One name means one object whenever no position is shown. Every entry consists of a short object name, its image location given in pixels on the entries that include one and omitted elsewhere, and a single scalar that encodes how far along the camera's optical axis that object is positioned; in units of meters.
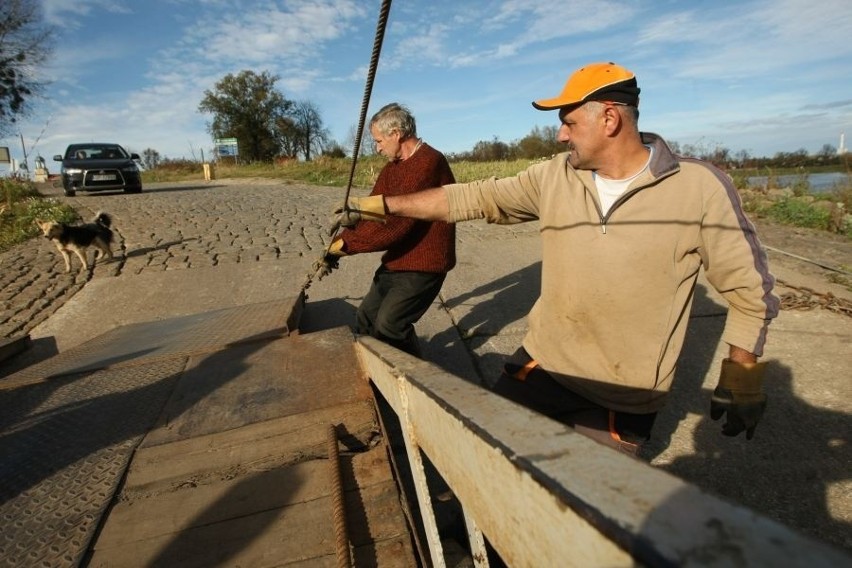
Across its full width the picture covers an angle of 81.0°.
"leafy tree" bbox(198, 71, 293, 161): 46.53
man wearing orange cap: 1.90
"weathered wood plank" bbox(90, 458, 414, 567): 1.44
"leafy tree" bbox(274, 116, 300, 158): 49.34
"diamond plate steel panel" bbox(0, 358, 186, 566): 1.52
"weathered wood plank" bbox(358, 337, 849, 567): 0.51
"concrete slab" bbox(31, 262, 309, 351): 5.57
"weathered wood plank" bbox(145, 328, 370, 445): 2.20
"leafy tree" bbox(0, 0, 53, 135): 22.69
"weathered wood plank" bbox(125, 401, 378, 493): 1.82
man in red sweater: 3.30
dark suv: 14.36
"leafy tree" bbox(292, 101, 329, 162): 51.53
